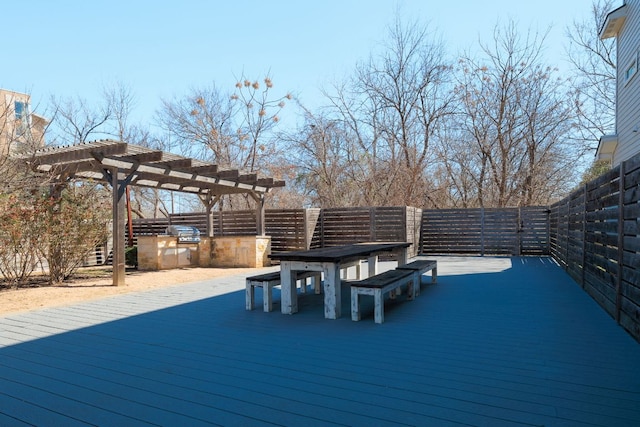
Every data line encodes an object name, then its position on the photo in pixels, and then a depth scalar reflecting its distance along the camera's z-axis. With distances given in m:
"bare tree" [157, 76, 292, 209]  18.59
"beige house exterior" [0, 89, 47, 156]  6.57
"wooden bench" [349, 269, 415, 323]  4.14
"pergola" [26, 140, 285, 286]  6.98
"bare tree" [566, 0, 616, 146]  15.00
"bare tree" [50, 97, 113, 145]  16.61
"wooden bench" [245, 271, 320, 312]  4.80
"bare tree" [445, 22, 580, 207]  15.86
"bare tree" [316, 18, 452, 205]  16.62
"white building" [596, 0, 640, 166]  7.98
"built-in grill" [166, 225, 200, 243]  10.78
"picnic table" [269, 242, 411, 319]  4.40
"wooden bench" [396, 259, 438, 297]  5.50
